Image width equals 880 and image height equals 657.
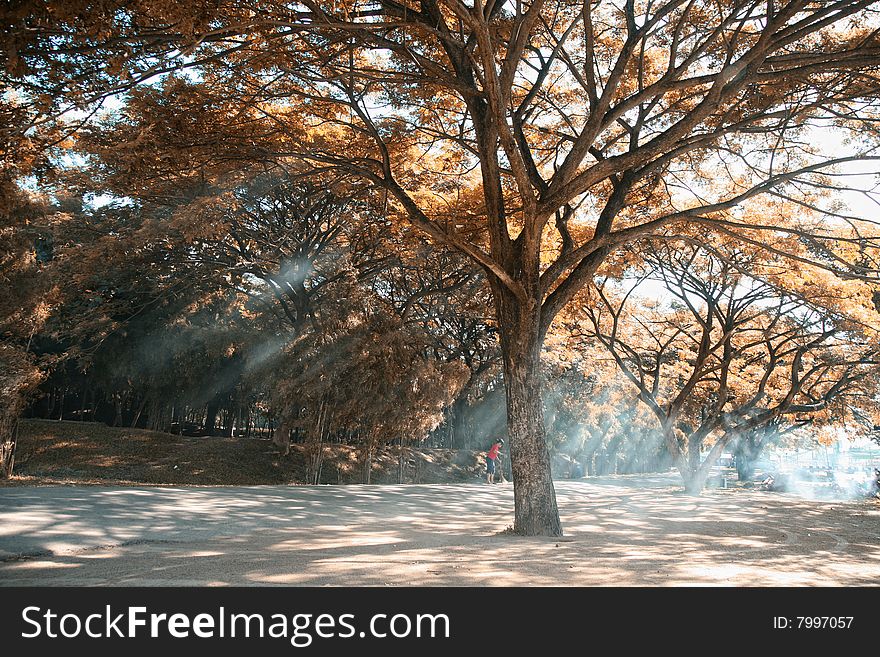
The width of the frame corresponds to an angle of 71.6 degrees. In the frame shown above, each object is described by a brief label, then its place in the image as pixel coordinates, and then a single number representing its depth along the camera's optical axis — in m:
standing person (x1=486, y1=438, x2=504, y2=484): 21.88
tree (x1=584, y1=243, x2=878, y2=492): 18.20
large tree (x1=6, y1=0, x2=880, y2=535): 6.01
